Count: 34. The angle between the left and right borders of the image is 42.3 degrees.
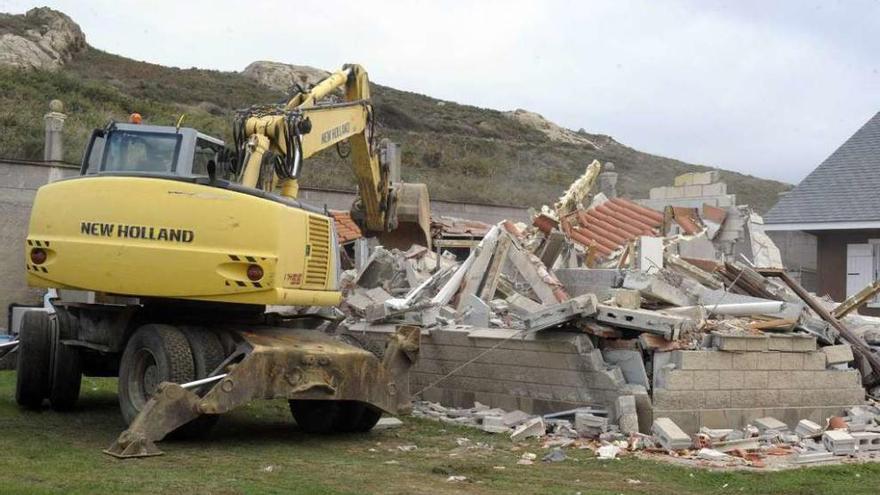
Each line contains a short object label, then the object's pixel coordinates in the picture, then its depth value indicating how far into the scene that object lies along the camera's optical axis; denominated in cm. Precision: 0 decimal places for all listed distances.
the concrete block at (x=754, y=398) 1229
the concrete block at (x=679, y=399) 1175
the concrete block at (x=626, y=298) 1263
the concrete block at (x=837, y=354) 1318
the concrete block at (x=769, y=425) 1198
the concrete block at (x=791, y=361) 1265
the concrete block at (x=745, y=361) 1225
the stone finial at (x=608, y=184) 2811
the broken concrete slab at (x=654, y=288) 1349
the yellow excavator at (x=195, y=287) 1042
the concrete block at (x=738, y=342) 1217
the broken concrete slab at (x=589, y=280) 1412
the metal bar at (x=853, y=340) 1412
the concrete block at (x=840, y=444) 1098
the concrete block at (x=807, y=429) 1190
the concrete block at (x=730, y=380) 1217
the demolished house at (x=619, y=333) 1195
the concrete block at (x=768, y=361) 1245
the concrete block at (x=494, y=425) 1209
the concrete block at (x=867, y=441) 1130
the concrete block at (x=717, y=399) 1207
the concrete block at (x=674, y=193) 2225
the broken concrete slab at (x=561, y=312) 1188
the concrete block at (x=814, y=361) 1289
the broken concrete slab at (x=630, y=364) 1192
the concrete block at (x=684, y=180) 2237
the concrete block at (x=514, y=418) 1231
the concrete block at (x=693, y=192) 2184
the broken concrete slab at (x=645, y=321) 1190
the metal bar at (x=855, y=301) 1513
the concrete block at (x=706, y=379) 1196
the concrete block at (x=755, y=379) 1238
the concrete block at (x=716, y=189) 2153
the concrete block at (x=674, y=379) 1180
